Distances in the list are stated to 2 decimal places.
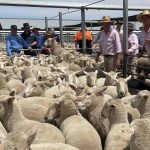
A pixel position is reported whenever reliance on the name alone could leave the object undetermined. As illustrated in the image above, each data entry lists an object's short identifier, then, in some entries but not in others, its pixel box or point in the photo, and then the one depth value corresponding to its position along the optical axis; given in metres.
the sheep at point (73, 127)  3.45
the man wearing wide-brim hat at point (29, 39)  10.48
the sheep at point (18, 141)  2.64
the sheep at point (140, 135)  2.94
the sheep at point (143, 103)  4.08
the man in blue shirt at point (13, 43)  9.52
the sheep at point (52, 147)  2.96
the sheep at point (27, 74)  6.89
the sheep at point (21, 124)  3.50
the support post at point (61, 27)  11.51
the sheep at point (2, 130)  3.21
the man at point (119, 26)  8.79
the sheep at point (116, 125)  3.37
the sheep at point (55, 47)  10.28
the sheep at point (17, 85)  5.79
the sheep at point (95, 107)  4.36
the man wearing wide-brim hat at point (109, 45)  7.07
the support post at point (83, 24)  10.21
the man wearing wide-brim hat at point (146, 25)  6.31
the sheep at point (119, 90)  5.32
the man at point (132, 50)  7.25
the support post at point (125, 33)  7.09
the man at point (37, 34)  11.01
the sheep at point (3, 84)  5.50
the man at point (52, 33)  10.90
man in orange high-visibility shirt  11.37
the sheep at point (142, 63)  7.83
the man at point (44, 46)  10.69
